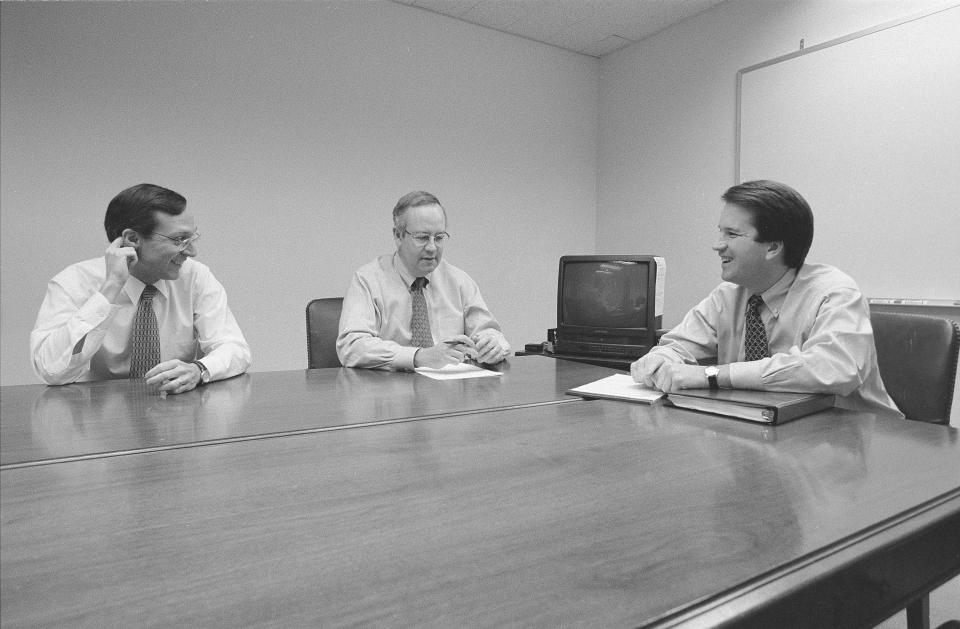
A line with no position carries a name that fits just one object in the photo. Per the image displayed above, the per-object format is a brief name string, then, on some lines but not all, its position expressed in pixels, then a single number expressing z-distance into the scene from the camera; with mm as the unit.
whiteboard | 2896
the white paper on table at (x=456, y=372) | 1924
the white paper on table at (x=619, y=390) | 1503
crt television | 2943
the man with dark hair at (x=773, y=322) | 1494
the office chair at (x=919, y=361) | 1526
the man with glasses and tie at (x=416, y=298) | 2314
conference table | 567
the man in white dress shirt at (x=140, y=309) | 1752
